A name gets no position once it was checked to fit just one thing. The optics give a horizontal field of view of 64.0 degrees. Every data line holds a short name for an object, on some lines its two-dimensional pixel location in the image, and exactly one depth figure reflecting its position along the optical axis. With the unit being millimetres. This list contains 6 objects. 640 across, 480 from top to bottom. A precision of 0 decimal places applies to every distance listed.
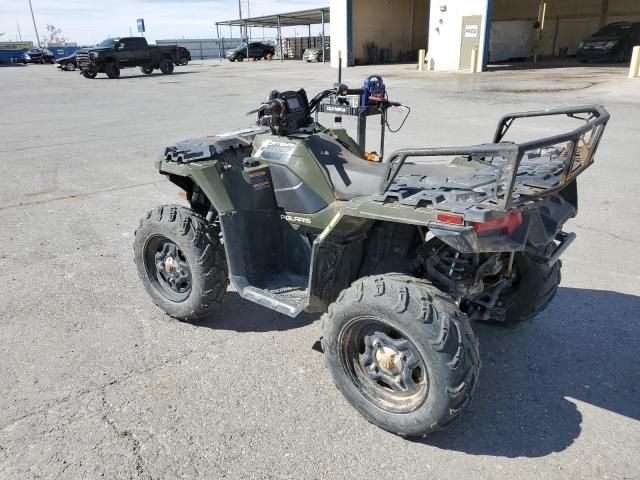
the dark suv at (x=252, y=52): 46375
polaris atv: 2389
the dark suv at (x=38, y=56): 50438
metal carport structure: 41675
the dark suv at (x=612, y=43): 27500
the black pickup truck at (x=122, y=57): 27906
